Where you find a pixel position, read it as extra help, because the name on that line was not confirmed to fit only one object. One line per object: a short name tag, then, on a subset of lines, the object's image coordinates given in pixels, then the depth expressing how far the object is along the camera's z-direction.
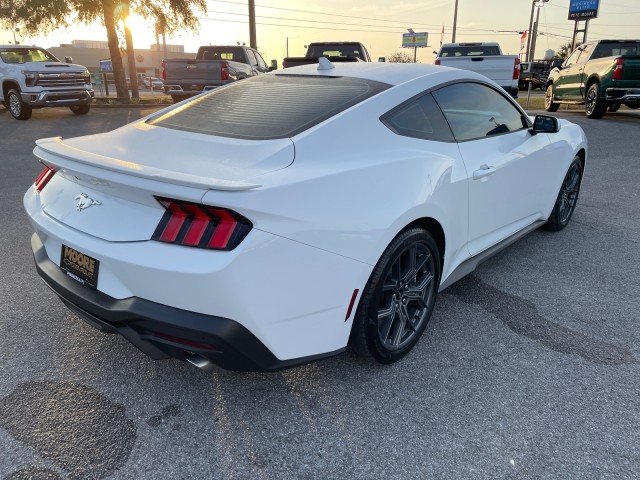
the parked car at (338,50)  15.23
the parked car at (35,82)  13.48
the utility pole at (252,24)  21.83
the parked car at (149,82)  38.61
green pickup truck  12.09
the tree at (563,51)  52.51
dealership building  86.69
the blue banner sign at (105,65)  39.58
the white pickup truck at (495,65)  13.45
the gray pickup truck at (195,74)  14.19
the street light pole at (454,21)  42.94
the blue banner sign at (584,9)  30.00
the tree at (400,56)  61.76
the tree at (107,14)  17.55
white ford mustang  1.91
